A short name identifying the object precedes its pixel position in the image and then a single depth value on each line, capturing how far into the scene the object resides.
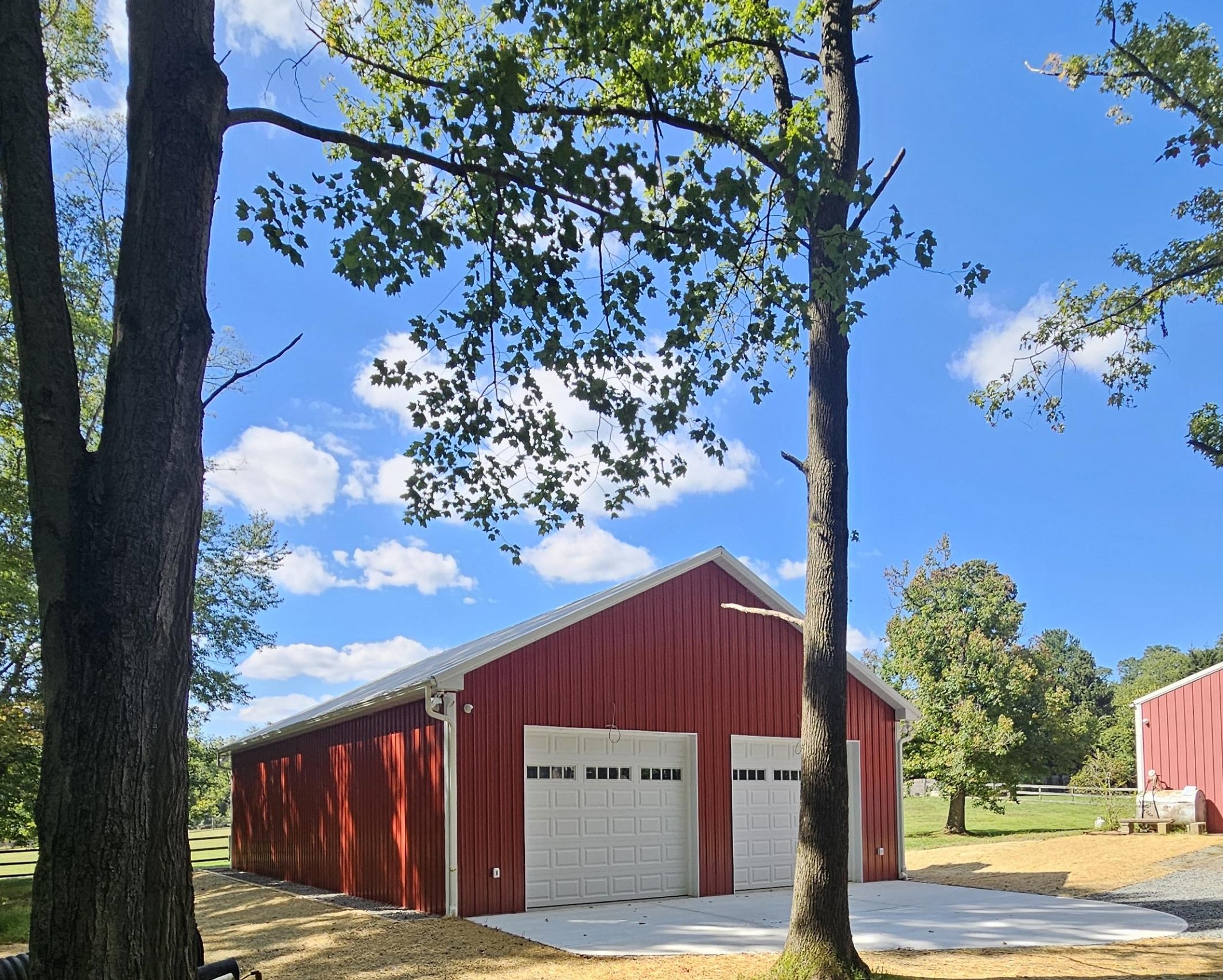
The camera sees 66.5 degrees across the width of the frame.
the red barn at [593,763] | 10.85
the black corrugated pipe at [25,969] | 5.15
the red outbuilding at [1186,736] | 20.30
